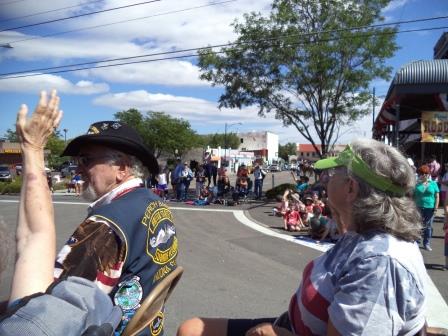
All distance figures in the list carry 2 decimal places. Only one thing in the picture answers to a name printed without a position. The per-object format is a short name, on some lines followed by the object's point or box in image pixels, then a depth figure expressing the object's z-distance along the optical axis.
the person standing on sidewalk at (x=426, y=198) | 8.95
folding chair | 1.80
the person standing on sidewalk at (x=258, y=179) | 19.95
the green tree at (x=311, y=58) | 17.33
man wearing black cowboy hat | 1.82
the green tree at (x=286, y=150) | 148.20
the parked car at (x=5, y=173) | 39.83
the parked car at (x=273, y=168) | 79.93
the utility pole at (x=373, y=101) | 19.41
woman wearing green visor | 1.76
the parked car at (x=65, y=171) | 50.98
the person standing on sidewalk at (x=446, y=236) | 7.26
